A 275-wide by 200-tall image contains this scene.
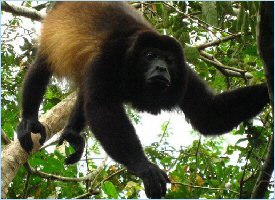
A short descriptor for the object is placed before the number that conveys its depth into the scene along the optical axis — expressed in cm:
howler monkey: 794
